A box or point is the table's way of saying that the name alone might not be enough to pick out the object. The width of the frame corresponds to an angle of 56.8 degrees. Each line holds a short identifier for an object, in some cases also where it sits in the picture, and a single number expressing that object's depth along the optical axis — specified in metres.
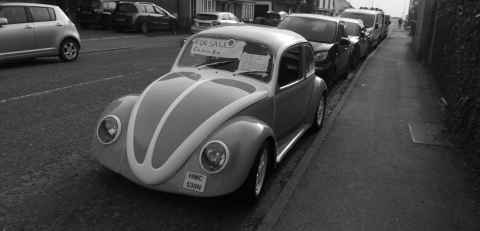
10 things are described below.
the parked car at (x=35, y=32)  10.54
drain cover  6.74
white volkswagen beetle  3.70
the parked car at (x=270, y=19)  32.15
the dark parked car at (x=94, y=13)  25.16
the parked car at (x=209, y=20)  23.44
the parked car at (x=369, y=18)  20.19
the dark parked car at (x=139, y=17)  23.73
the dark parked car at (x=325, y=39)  9.62
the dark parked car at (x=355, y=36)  13.91
